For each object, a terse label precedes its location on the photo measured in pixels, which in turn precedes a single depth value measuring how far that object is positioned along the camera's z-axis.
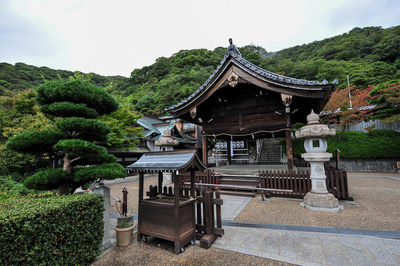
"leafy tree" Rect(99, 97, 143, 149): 12.48
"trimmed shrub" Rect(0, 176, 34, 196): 7.10
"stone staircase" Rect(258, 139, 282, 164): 17.91
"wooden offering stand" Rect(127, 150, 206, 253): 3.56
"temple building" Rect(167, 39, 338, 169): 7.34
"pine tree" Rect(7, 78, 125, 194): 3.53
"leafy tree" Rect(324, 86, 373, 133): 16.19
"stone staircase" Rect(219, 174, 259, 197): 8.06
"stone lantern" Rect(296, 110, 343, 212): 5.69
